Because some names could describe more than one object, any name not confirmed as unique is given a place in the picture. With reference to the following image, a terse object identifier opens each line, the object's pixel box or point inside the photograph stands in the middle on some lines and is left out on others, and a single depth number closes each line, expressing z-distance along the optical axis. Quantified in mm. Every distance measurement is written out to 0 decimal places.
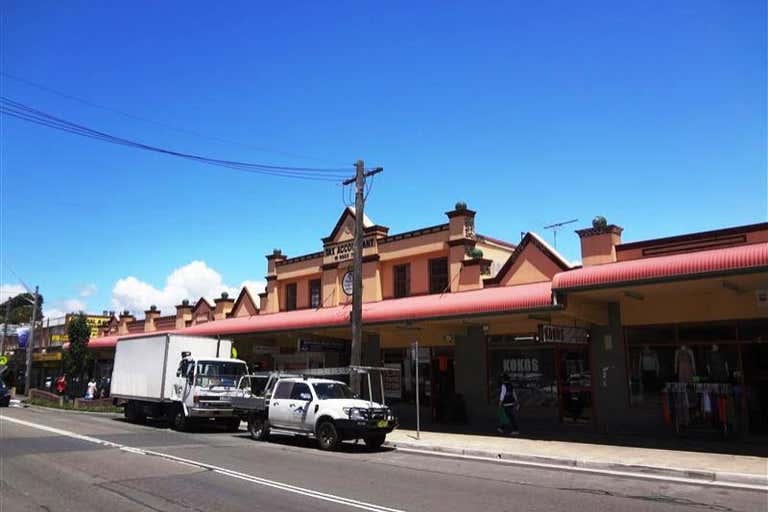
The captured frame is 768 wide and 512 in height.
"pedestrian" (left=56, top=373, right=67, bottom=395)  40250
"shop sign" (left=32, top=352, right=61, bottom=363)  49719
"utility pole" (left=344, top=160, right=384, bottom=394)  18750
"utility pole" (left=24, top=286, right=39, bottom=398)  46334
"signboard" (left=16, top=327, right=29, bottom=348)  58688
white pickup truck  15227
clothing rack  15336
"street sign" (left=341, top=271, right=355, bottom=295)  26136
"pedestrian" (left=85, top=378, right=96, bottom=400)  36625
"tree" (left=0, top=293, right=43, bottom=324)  88500
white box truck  20484
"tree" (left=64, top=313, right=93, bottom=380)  37812
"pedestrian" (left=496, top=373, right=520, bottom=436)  17875
